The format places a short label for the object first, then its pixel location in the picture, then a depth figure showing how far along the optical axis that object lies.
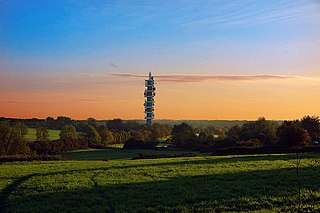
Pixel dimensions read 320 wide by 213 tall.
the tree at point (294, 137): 59.75
